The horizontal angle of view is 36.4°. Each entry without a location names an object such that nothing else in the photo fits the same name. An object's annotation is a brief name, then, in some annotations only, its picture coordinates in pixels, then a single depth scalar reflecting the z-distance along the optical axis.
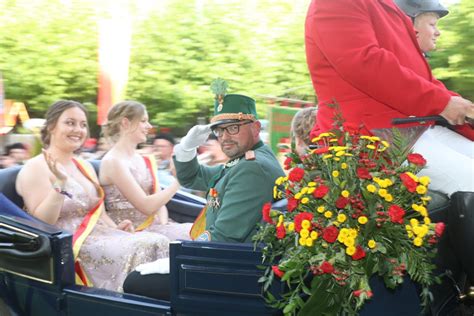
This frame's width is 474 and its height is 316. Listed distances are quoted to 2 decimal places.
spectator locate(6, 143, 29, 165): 6.98
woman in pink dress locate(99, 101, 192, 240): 4.17
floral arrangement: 2.22
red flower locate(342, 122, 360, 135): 2.37
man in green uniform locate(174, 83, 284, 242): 2.96
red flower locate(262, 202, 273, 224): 2.43
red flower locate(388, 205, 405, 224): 2.19
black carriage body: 2.50
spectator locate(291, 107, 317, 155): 3.97
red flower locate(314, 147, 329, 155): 2.34
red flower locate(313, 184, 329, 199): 2.24
